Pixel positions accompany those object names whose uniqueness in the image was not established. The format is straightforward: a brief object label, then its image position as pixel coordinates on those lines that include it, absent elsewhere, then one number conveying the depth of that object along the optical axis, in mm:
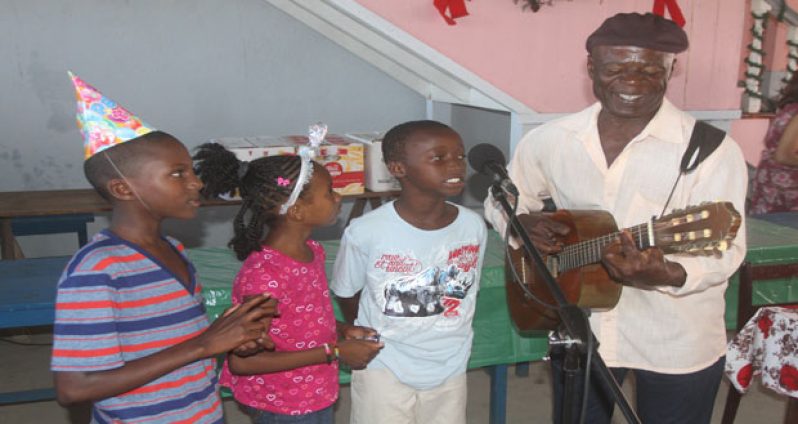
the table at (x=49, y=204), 4113
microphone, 1777
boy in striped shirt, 1451
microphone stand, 1262
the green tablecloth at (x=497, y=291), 2758
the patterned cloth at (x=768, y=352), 2574
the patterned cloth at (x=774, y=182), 3693
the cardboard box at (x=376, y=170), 4355
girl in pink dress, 1853
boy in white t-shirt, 1996
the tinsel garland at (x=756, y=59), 5387
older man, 1685
